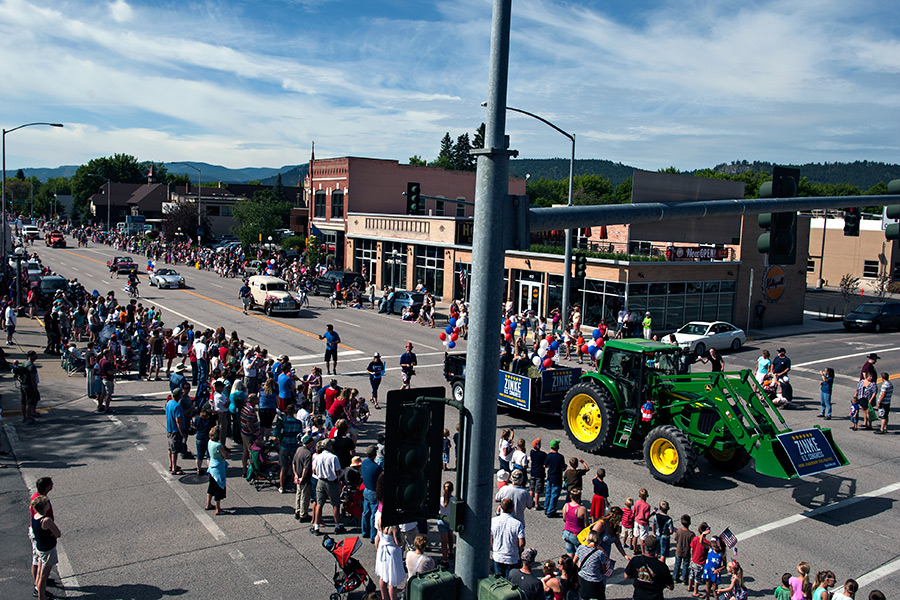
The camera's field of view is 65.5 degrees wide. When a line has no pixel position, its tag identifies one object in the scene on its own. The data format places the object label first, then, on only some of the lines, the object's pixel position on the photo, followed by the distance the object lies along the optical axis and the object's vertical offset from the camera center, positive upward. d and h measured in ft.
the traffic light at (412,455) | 16.55 -5.36
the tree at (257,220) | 201.67 +1.60
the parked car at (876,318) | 118.93 -11.74
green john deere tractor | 40.81 -11.28
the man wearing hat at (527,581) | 24.84 -12.38
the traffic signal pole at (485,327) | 17.12 -2.31
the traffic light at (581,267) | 94.32 -4.03
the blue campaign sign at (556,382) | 54.75 -11.49
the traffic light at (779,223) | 28.43 +0.90
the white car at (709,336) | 93.90 -12.78
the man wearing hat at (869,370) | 59.81 -10.40
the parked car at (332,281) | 140.36 -10.81
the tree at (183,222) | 256.93 +0.05
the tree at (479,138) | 366.76 +50.95
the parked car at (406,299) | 120.26 -11.87
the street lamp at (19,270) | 107.52 -8.36
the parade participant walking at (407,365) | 65.05 -12.46
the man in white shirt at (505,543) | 29.63 -13.01
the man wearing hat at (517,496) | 33.22 -12.36
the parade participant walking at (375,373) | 61.46 -12.62
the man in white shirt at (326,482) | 35.01 -12.66
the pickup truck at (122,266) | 167.54 -11.03
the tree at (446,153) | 440.04 +50.05
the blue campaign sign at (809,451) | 39.65 -11.76
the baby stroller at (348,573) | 27.86 -13.75
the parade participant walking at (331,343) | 71.72 -11.78
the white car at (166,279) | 148.46 -12.19
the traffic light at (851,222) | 43.25 +1.61
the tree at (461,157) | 412.98 +45.55
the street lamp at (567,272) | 94.34 -4.78
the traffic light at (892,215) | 34.17 +1.73
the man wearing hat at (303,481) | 36.35 -13.24
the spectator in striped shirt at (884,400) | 57.93 -12.63
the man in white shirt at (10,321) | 85.40 -12.89
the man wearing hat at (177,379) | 50.98 -11.44
